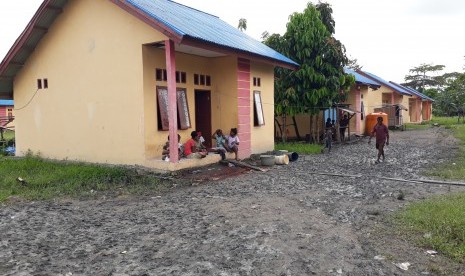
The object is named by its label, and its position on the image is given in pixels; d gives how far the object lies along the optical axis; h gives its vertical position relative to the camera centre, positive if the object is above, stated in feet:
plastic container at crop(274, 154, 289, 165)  42.09 -4.43
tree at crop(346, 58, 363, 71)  151.80 +20.79
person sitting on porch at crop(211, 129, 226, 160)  39.55 -2.44
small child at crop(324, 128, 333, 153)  52.95 -2.86
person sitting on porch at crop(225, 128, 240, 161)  40.83 -2.38
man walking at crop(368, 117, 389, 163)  43.24 -2.14
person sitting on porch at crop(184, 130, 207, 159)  36.19 -2.72
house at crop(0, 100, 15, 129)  115.23 +4.77
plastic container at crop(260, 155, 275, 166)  41.34 -4.37
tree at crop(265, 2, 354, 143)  56.49 +7.12
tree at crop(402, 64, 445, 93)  209.97 +19.39
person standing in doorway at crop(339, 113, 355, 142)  69.82 -1.53
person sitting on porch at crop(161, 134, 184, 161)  34.38 -2.76
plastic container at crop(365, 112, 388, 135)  83.87 -1.13
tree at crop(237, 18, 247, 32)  95.20 +22.82
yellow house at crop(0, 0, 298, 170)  34.35 +4.03
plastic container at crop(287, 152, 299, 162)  44.94 -4.39
